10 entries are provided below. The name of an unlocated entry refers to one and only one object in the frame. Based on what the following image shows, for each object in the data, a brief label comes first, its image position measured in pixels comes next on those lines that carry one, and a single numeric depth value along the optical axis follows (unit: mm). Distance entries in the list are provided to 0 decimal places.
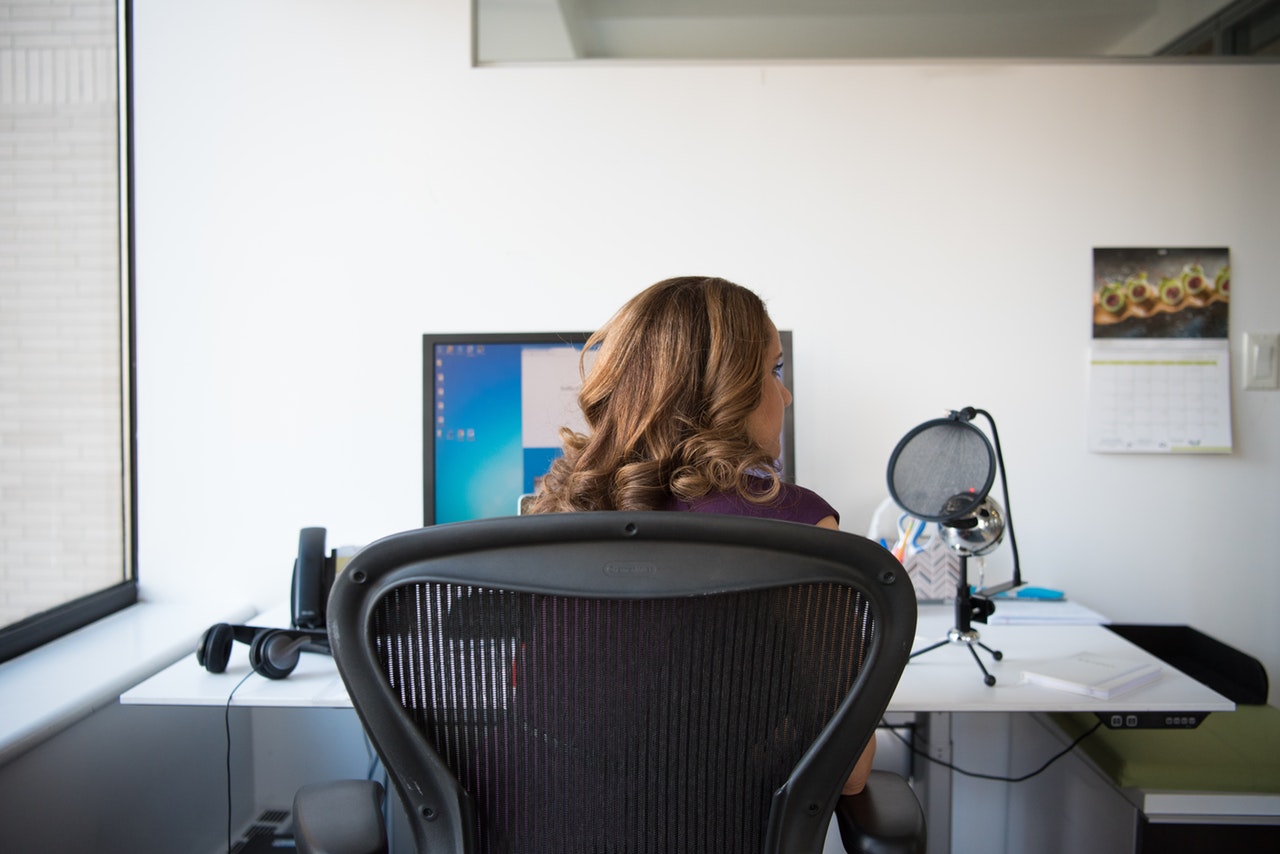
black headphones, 1266
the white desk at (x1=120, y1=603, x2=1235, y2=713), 1186
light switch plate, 1819
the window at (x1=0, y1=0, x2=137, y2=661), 1601
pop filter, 1342
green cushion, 1291
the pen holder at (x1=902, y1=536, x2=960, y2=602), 1621
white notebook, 1204
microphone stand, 1345
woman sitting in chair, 833
